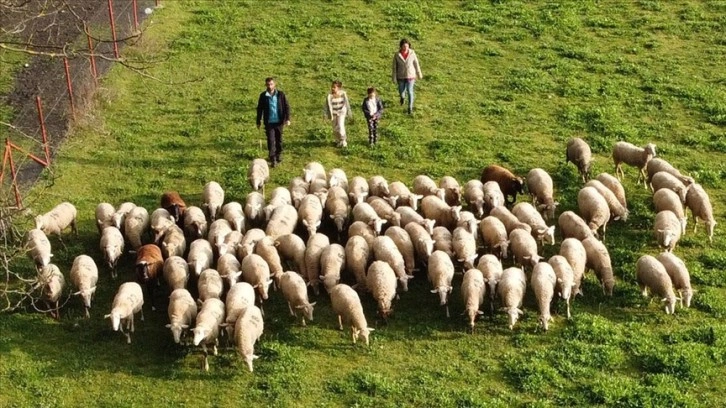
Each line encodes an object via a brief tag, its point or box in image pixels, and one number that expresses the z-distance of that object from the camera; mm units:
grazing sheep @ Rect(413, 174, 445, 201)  18312
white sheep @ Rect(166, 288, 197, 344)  14539
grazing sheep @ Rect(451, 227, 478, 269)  16000
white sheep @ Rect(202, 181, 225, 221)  18125
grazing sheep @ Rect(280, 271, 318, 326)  15203
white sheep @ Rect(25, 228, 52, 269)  16516
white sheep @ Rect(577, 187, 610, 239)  17281
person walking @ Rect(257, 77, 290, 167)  20000
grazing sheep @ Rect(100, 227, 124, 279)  16688
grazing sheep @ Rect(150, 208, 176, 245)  17078
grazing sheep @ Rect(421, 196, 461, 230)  17297
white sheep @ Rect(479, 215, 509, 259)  16516
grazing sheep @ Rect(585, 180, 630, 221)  17797
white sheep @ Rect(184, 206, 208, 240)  17312
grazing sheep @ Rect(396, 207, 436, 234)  16844
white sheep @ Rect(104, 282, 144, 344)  14703
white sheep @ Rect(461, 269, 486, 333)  14922
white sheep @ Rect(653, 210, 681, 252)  16547
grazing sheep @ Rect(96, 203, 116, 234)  17641
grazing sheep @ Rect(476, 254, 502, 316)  15391
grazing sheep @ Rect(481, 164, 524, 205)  18562
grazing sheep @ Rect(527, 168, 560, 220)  18156
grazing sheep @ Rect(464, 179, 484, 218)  17969
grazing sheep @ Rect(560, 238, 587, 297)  15594
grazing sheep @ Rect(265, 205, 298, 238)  17031
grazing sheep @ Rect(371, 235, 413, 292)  15805
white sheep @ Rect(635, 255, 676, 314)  15172
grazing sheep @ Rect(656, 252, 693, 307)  15305
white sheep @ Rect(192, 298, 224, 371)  14125
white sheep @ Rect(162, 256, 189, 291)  15594
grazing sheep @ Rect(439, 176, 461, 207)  18348
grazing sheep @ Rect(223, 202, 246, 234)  17453
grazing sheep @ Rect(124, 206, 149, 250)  17234
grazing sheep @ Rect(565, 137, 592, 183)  19547
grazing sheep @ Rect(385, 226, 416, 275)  16234
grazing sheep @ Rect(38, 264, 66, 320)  15547
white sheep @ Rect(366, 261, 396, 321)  15172
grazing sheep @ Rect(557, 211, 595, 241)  16859
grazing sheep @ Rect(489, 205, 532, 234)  16781
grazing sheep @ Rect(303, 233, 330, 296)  16062
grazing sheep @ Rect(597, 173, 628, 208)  18266
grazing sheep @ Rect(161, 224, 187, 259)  16531
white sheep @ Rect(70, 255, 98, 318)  15609
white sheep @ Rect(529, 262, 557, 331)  14875
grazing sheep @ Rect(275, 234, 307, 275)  16375
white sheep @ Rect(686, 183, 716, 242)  17438
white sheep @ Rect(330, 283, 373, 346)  14703
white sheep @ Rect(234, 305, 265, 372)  14055
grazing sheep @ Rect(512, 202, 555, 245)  16875
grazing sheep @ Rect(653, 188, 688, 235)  17406
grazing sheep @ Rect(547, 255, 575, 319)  15203
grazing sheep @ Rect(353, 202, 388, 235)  16875
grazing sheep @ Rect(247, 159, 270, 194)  19125
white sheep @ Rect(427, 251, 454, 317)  15336
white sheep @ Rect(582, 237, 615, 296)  15742
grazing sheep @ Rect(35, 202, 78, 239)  17391
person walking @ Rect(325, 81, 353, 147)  20719
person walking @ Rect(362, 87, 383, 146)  20781
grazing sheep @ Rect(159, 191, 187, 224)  17812
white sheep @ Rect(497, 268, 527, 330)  14891
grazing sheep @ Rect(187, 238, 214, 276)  15893
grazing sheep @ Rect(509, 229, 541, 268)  16000
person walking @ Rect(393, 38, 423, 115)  21938
